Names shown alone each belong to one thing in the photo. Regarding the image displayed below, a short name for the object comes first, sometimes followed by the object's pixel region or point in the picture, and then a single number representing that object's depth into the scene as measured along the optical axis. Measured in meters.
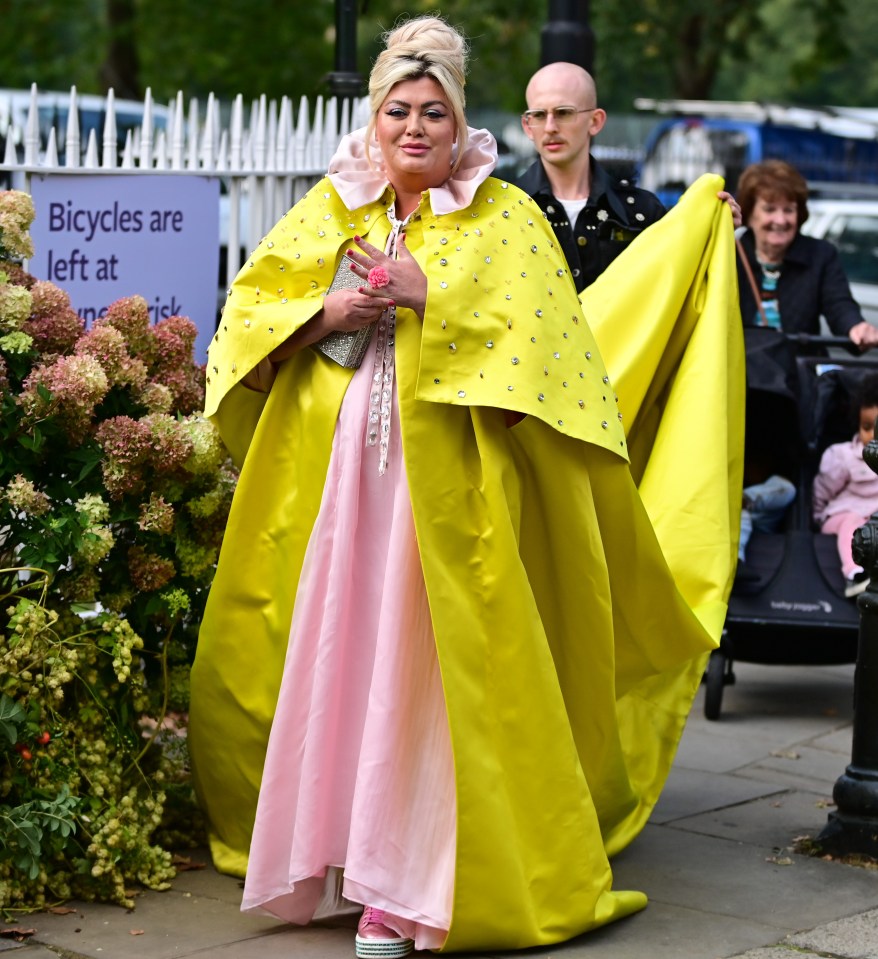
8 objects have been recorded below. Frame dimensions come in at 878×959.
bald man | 10.89
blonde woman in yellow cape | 8.07
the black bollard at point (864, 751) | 9.80
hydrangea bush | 8.54
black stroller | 13.02
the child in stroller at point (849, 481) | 13.38
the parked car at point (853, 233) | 24.64
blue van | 41.12
